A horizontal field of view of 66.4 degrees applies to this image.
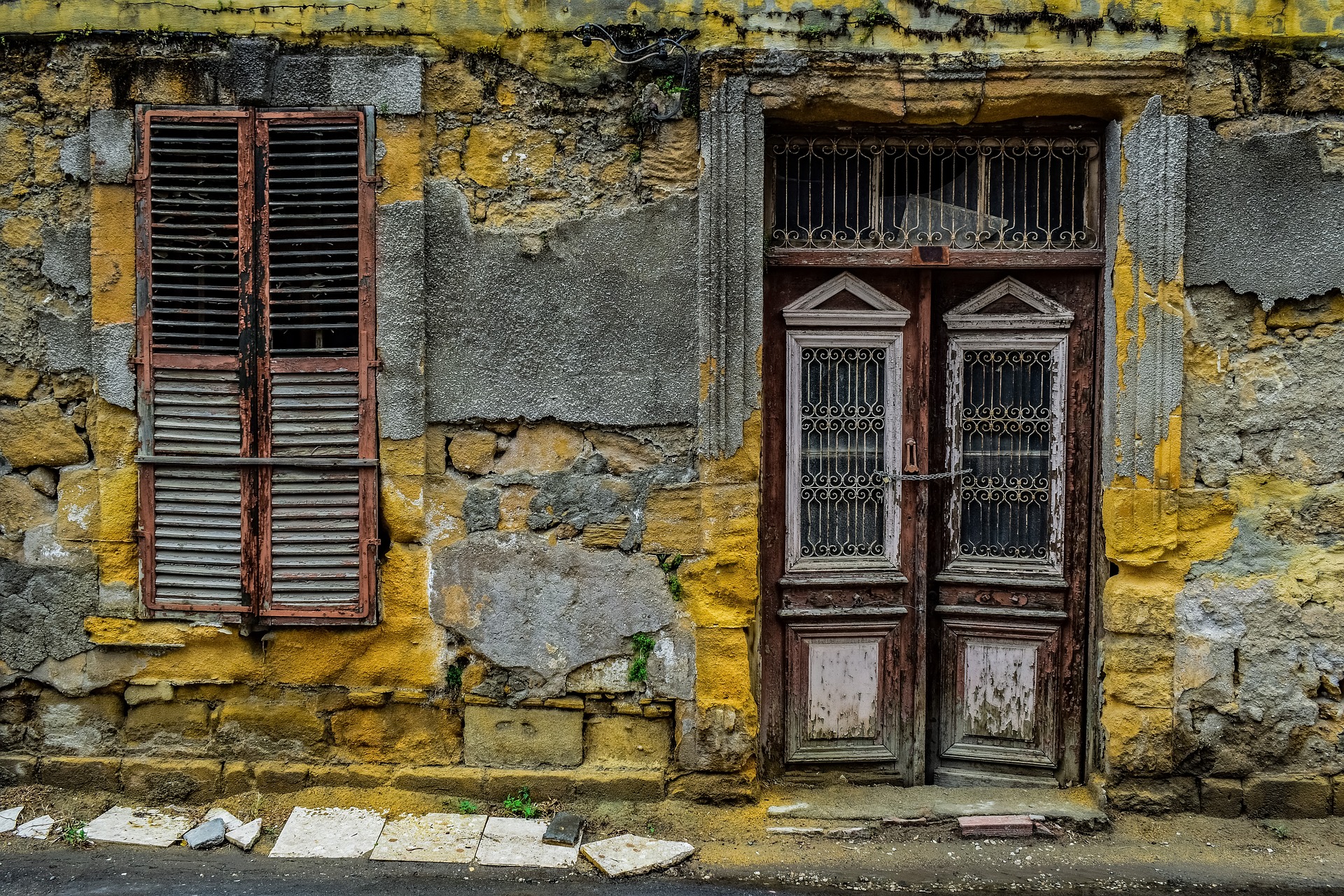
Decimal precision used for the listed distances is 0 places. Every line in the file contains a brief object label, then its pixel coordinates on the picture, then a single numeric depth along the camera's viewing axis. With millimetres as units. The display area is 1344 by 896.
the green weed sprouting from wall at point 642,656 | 4133
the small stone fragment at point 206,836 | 3873
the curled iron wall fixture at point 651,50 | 3963
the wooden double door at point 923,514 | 4293
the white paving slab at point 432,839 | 3822
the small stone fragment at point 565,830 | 3912
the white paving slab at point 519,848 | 3811
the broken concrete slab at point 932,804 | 4145
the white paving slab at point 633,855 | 3768
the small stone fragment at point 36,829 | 3916
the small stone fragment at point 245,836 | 3869
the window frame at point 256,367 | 4012
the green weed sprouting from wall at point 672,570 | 4109
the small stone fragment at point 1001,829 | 4043
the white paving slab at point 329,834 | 3844
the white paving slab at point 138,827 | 3904
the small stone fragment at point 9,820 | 3951
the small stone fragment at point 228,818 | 3982
